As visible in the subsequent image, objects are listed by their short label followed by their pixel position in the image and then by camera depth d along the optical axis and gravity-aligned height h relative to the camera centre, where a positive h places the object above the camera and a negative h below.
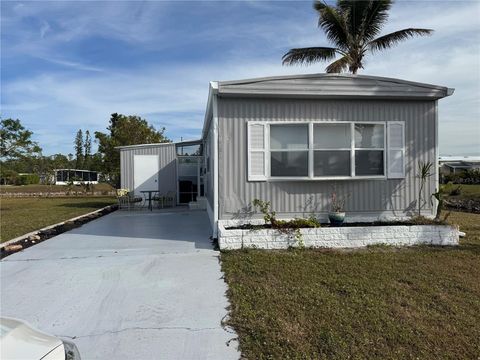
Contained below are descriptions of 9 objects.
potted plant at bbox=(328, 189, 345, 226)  7.46 -0.74
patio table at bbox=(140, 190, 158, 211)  15.04 -0.72
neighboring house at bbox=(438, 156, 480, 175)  45.88 +1.64
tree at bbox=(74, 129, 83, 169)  54.31 +4.54
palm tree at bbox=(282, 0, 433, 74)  14.71 +6.00
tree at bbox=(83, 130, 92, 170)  57.40 +5.50
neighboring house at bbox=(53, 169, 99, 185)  47.38 +0.64
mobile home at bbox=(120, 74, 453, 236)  7.60 +0.74
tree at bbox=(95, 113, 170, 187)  24.33 +2.80
